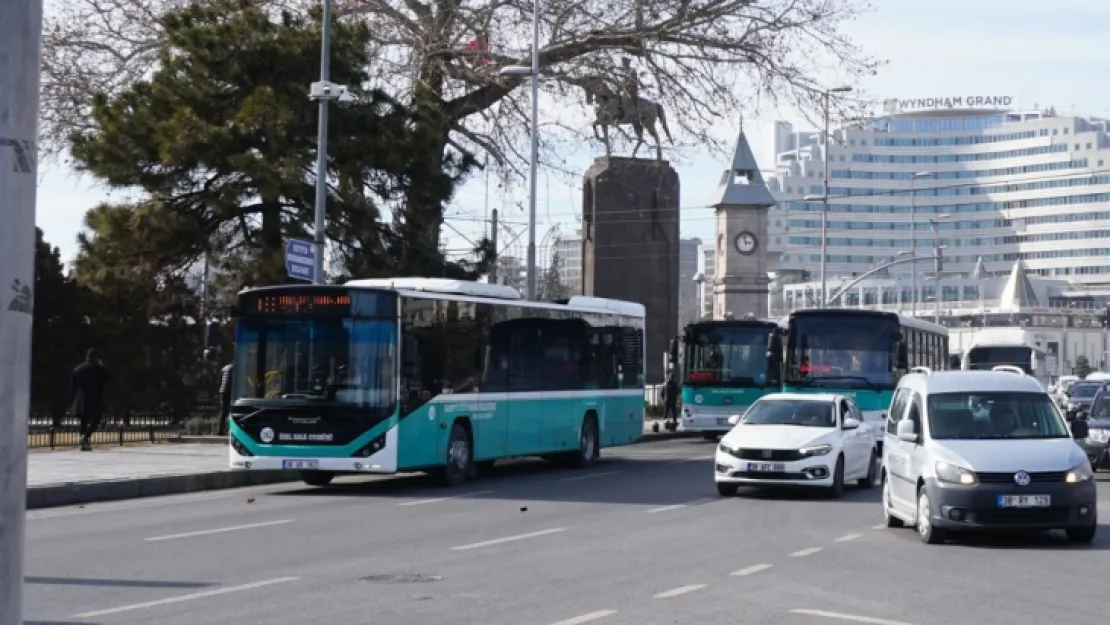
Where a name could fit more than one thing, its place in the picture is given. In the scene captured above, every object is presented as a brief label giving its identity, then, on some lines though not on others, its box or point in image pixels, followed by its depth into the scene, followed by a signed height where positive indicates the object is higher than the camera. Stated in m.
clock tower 109.56 +10.79
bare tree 37.38 +8.20
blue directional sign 25.77 +2.16
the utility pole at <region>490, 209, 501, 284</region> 38.88 +3.84
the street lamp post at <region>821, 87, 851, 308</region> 37.06 +7.11
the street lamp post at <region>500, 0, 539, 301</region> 36.08 +6.35
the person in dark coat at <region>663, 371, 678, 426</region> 47.22 -0.15
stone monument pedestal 68.25 +6.52
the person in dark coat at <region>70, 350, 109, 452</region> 28.62 -0.09
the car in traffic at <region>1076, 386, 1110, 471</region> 27.69 -0.70
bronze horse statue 37.31 +6.65
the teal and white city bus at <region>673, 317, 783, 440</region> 41.59 +0.63
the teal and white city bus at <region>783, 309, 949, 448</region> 33.69 +0.91
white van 15.54 -0.63
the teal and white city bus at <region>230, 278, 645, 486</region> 22.59 +0.19
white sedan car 22.16 -0.71
